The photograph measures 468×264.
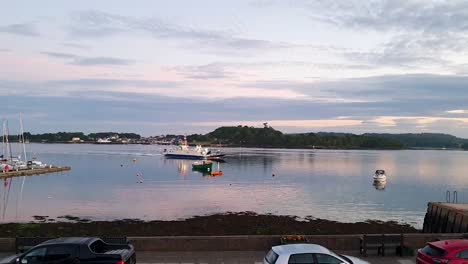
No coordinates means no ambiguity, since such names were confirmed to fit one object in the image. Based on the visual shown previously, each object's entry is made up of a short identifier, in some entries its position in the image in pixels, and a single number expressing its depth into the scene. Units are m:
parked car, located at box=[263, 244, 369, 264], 12.12
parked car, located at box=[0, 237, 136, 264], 12.75
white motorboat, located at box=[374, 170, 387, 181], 85.00
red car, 12.70
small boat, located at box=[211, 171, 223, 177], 104.56
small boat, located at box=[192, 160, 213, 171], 116.61
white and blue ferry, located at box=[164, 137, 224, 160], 174.62
